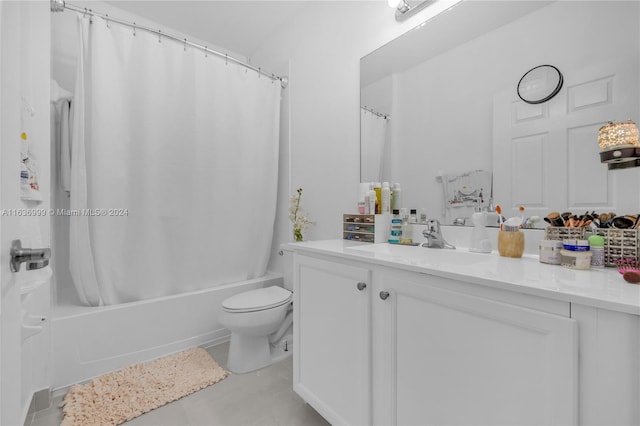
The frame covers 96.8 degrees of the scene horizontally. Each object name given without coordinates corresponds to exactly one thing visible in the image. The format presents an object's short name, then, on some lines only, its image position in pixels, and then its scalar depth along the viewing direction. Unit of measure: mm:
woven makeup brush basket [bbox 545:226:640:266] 768
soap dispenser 1130
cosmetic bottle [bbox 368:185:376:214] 1479
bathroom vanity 552
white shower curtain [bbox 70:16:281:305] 1675
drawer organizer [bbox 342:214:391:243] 1444
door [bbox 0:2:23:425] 509
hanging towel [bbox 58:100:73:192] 1717
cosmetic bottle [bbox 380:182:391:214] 1464
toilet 1645
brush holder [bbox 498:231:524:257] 1000
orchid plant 1966
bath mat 1320
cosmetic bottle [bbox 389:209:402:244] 1414
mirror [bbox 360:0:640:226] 910
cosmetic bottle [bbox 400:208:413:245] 1389
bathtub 1528
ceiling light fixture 1392
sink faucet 1262
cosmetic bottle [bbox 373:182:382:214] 1482
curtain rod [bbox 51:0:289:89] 1576
